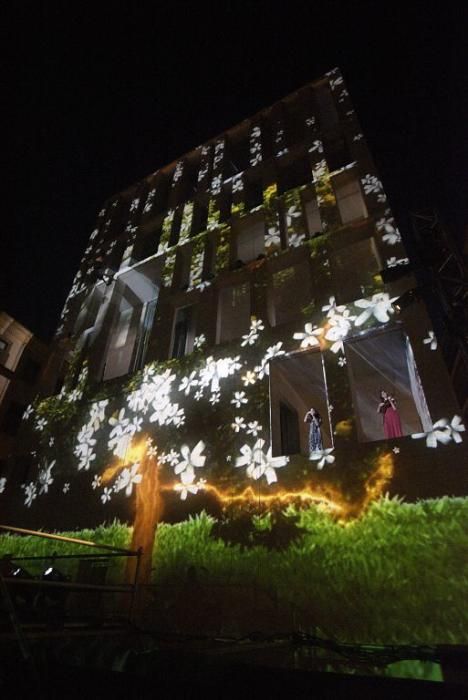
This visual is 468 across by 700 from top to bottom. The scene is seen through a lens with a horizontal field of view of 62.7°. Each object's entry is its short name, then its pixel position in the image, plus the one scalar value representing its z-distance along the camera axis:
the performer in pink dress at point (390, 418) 7.78
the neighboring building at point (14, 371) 23.86
